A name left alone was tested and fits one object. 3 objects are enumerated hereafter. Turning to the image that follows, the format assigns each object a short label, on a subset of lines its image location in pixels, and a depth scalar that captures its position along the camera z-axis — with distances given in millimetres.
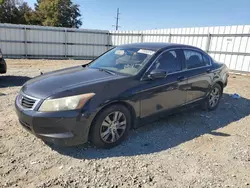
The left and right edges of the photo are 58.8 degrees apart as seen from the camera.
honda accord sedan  2980
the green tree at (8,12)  30239
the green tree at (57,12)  30234
